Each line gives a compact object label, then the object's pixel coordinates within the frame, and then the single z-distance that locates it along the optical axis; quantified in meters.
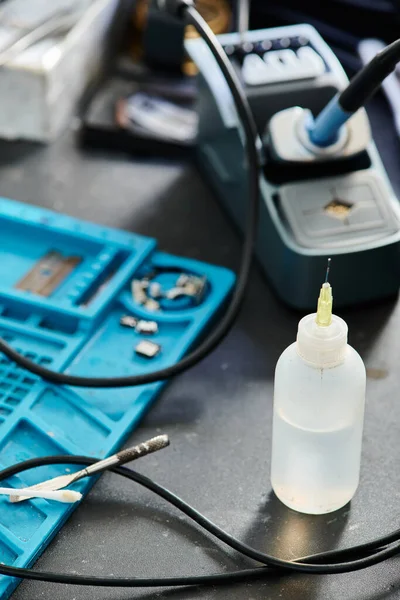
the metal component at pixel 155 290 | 0.77
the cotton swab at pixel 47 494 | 0.64
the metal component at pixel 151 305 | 0.76
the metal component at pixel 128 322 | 0.75
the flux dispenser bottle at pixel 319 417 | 0.62
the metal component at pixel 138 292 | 0.77
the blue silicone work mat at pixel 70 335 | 0.67
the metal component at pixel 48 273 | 0.78
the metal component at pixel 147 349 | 0.73
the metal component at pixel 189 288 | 0.77
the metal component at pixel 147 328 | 0.75
